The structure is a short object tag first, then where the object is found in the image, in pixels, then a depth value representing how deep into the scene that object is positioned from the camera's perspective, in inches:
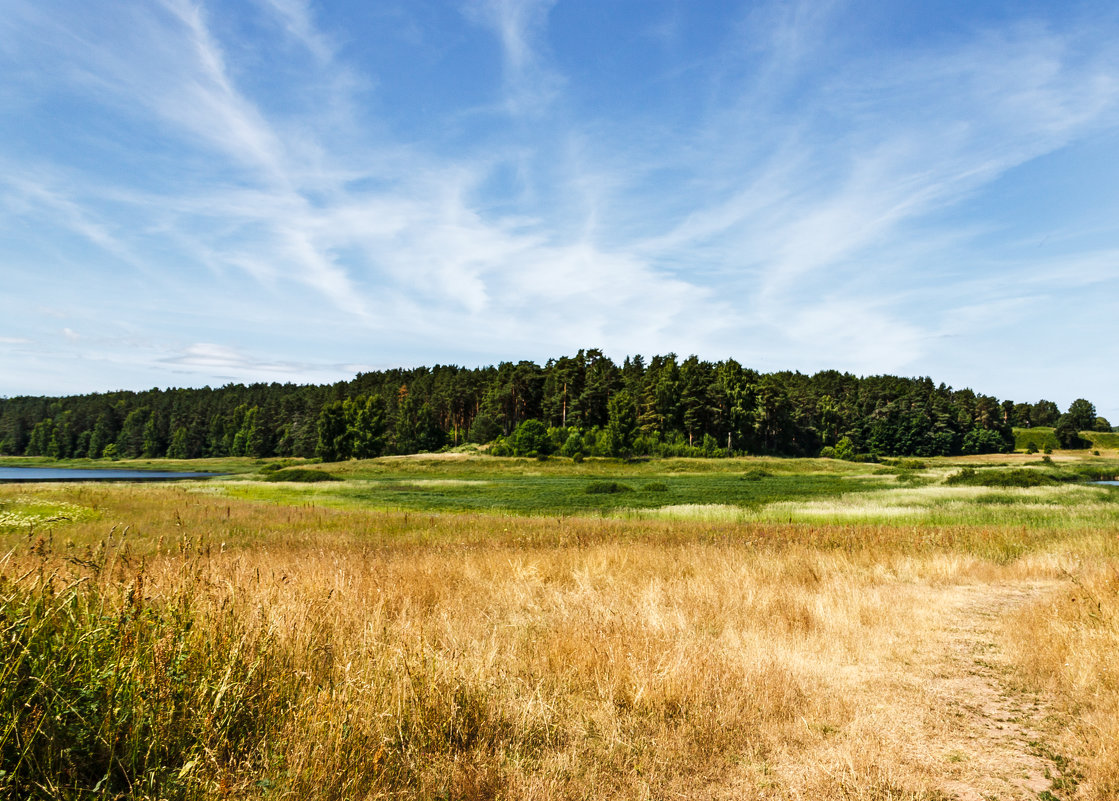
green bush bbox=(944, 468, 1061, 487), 1768.0
